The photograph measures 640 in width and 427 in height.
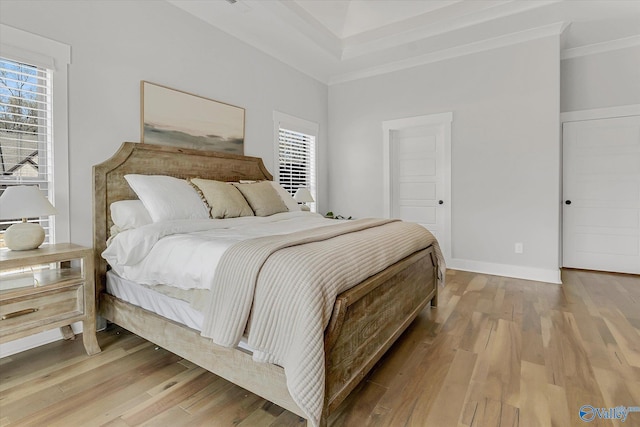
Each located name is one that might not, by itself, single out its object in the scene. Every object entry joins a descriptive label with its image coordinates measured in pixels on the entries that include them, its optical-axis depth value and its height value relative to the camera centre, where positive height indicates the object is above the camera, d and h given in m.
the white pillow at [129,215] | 2.29 -0.04
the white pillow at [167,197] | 2.34 +0.09
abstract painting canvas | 2.84 +0.88
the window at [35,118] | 2.07 +0.62
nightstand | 1.75 -0.49
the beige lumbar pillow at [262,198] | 3.01 +0.11
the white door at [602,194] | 3.91 +0.18
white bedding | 1.64 -0.22
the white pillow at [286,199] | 3.43 +0.12
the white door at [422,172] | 4.35 +0.53
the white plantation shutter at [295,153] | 4.36 +0.82
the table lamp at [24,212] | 1.81 -0.01
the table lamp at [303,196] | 4.15 +0.17
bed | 1.38 -0.62
